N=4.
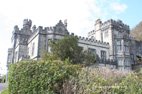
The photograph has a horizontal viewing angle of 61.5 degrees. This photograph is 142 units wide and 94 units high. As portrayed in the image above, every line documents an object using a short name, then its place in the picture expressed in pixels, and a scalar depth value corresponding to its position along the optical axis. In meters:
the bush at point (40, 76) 6.24
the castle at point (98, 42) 17.96
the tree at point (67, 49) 12.84
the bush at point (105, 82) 4.62
